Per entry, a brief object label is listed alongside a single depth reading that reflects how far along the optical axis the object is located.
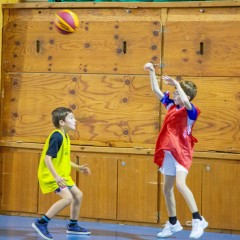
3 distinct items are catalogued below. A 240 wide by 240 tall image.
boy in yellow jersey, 10.45
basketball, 11.22
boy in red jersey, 10.28
